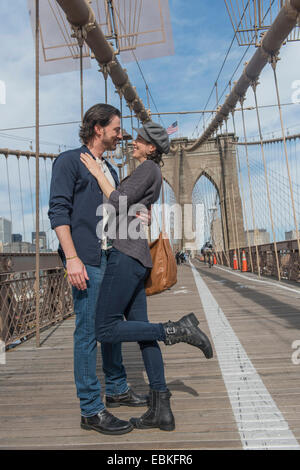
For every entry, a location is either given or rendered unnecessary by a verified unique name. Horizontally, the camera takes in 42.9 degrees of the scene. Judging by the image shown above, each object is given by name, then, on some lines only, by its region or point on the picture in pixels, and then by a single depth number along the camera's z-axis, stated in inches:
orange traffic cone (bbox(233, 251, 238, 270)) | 621.7
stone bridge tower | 1153.4
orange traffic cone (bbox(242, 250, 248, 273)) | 525.3
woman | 61.3
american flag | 792.4
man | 60.6
